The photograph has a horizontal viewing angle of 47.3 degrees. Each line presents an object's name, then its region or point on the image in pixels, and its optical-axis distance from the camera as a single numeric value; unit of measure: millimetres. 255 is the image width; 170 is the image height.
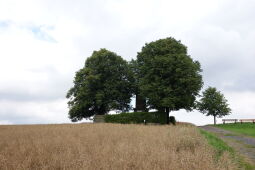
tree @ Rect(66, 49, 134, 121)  49438
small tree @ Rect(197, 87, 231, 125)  61406
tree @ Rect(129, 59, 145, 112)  50750
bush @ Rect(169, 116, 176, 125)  47800
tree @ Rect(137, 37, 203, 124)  41594
